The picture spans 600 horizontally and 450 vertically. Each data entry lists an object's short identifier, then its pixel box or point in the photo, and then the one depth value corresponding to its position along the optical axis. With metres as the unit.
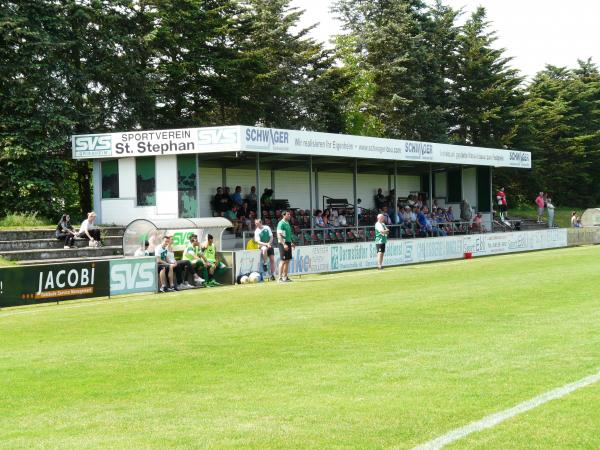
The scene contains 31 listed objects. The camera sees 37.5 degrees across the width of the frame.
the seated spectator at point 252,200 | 36.66
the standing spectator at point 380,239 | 30.78
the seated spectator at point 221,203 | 34.53
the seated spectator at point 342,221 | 39.50
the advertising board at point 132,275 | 22.59
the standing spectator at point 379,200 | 45.22
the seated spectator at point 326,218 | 38.34
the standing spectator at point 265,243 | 27.56
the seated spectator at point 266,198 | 36.97
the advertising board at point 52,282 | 19.86
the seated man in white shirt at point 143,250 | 25.12
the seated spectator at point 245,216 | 34.34
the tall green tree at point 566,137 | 79.31
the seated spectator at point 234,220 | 34.03
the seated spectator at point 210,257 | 25.61
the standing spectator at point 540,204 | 58.69
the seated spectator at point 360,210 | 44.28
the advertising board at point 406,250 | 29.44
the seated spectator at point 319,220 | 37.56
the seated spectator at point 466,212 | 50.09
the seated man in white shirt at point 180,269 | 24.27
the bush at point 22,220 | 33.66
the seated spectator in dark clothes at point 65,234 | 29.28
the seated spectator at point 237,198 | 35.06
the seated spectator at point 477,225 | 48.16
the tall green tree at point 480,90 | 72.50
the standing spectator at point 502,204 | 54.47
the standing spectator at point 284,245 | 26.03
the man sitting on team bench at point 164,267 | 23.92
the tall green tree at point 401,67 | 66.19
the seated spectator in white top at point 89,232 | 29.53
